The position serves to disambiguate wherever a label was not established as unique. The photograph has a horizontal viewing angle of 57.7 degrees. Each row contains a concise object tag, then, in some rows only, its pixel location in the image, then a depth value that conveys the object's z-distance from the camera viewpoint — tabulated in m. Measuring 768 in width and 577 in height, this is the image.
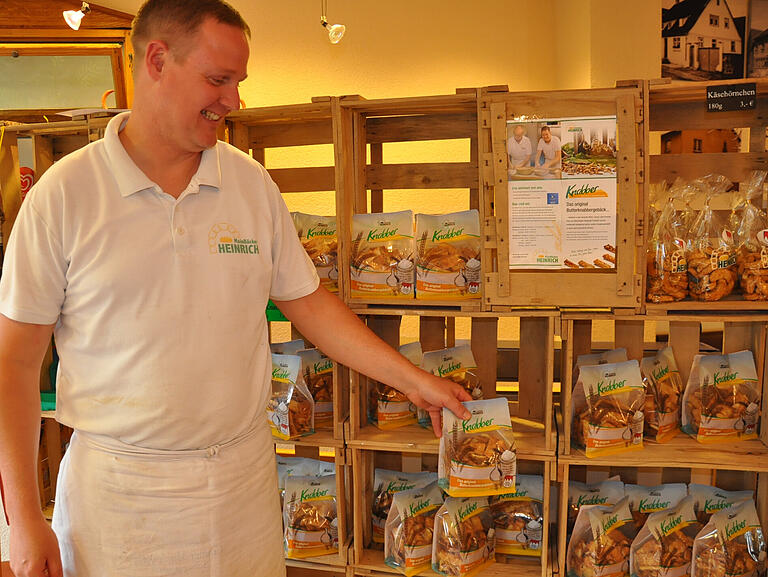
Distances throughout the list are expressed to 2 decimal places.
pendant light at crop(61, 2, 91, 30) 3.34
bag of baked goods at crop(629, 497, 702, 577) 2.17
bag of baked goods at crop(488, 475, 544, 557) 2.35
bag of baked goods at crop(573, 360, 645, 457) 2.15
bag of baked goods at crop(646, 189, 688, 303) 2.06
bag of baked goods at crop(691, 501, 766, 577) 2.13
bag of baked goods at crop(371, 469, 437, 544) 2.45
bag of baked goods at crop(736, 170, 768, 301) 2.02
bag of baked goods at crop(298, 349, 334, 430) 2.42
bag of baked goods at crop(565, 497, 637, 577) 2.18
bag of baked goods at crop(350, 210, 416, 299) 2.23
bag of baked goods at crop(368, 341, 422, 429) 2.37
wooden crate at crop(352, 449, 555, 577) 2.20
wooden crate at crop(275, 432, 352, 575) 2.32
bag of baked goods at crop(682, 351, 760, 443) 2.18
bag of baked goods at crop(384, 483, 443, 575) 2.27
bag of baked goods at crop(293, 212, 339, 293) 2.32
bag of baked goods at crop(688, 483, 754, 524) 2.24
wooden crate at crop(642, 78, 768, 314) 2.10
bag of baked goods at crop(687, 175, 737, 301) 2.04
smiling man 1.38
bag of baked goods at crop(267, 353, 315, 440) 2.32
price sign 1.96
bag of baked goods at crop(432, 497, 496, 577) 2.23
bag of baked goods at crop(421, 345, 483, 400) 2.33
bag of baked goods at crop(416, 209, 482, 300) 2.18
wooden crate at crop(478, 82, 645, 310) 1.98
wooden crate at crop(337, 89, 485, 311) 2.19
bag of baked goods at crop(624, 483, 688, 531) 2.28
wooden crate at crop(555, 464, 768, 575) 2.18
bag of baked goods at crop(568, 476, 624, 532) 2.30
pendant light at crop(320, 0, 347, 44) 3.59
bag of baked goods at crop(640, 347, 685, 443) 2.23
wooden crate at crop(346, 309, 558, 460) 2.24
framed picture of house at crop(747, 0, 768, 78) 4.09
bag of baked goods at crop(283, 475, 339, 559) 2.41
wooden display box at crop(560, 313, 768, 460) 2.07
